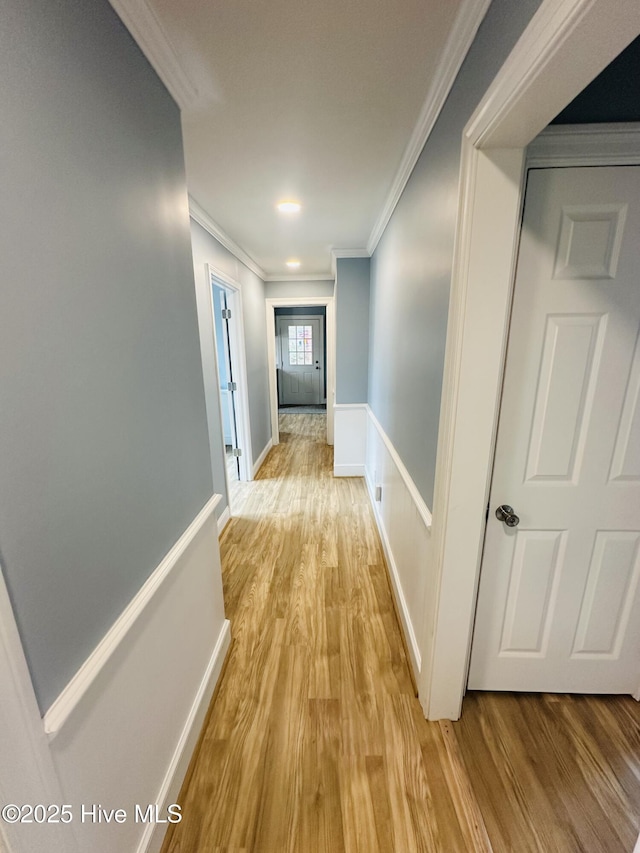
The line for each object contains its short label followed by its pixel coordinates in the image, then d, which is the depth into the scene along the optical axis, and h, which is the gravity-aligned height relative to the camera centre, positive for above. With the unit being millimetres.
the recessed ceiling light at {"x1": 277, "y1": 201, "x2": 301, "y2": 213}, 2160 +896
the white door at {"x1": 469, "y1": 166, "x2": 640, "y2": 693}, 1024 -375
